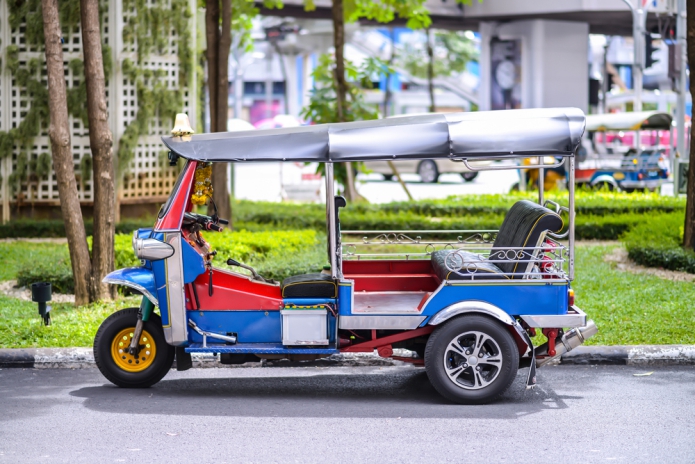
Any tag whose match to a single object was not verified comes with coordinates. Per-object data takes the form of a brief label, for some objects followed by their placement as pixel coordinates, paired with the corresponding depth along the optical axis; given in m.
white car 31.38
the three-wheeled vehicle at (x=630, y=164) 23.28
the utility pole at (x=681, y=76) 22.20
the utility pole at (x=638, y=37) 24.00
